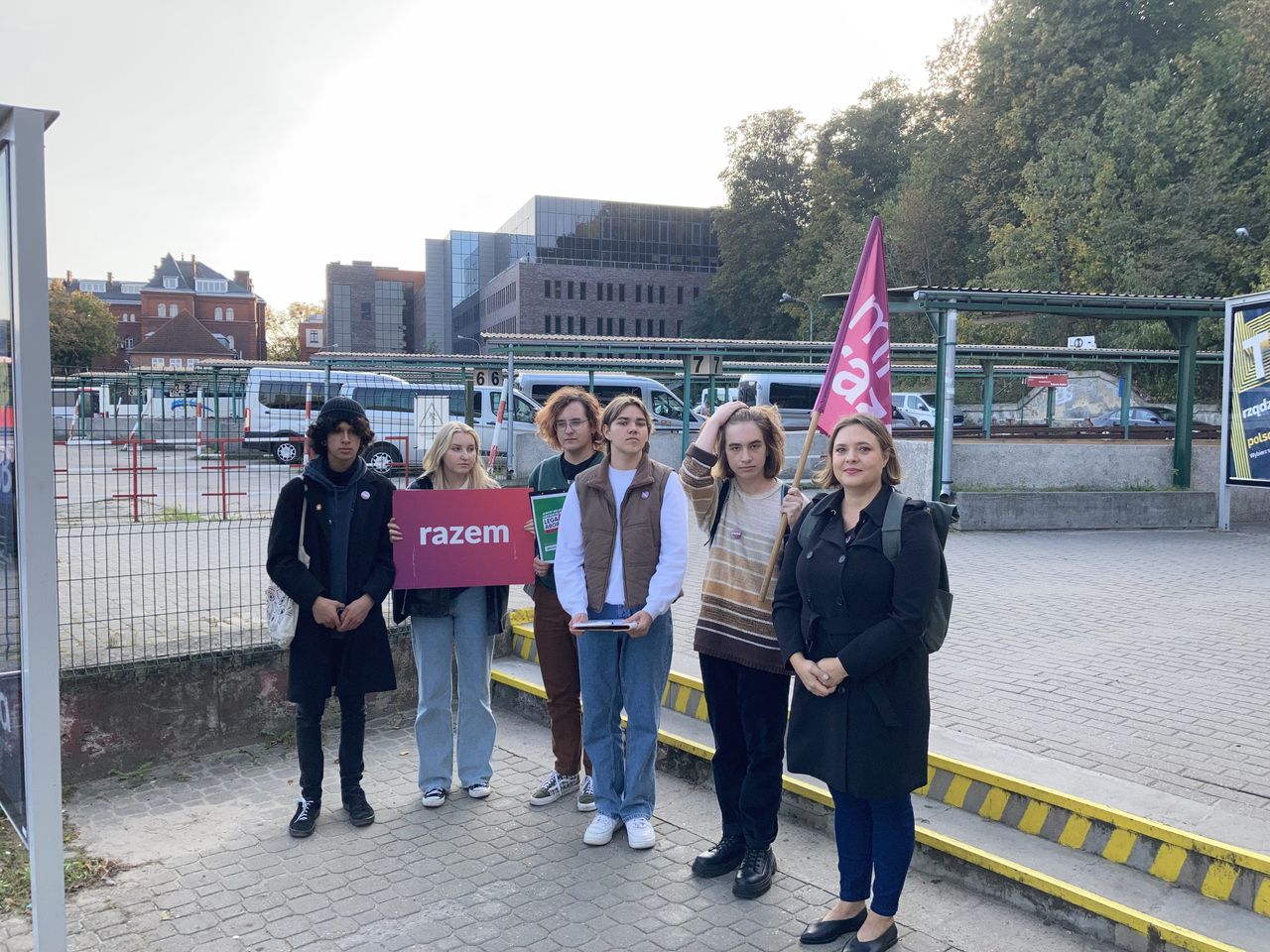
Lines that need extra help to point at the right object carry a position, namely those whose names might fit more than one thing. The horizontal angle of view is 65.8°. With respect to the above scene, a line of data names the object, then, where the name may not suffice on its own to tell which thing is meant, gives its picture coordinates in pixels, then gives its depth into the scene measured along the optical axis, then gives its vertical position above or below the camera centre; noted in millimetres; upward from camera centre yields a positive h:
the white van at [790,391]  34156 +800
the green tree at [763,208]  60438 +12741
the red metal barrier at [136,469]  12613 -840
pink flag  4613 +256
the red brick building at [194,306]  95562 +10681
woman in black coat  3432 -896
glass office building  80562 +14698
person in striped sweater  4094 -922
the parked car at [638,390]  27500 +663
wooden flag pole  4062 -573
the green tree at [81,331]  58572 +5300
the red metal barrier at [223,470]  13060 -941
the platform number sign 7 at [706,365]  20734 +1027
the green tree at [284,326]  109062 +9926
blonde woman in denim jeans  5055 -1261
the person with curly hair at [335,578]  4633 -792
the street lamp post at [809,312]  47062 +5226
